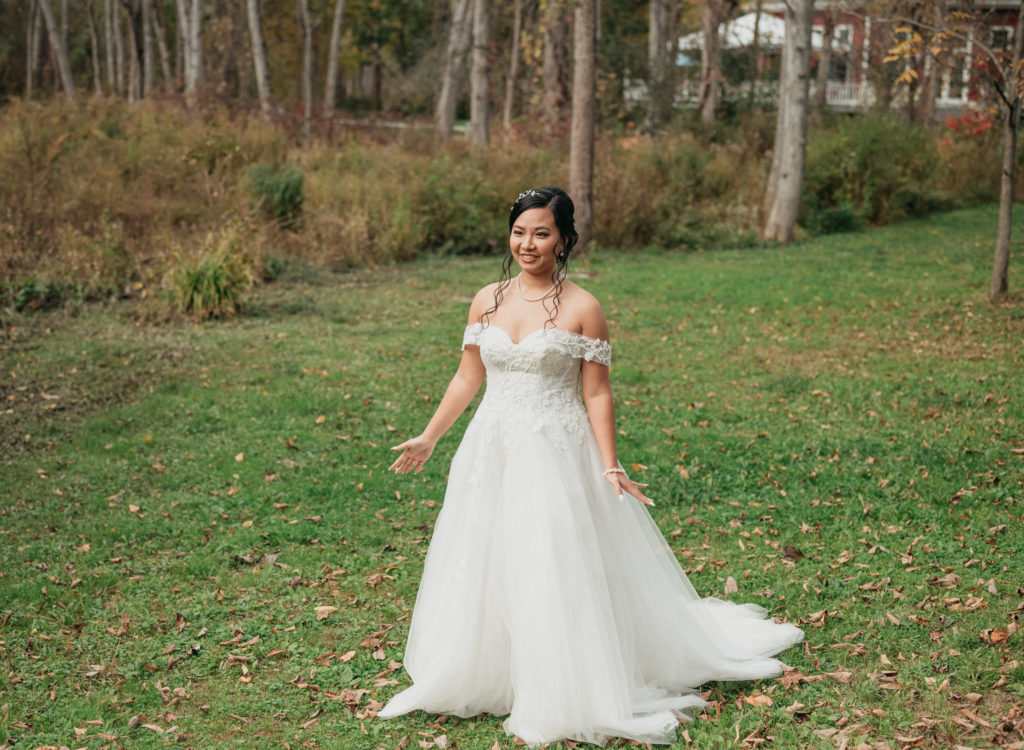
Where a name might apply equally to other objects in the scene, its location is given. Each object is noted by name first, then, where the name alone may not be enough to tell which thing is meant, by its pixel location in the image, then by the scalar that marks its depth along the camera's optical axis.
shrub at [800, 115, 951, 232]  18.86
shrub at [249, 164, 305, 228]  16.09
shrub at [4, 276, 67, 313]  11.97
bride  3.89
